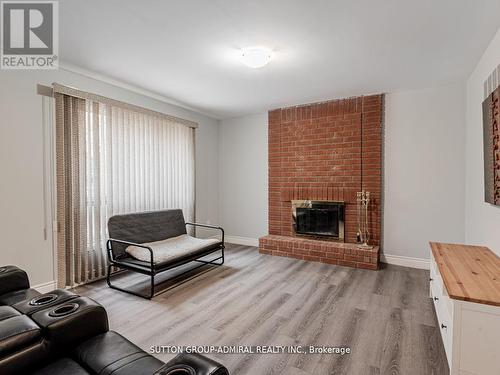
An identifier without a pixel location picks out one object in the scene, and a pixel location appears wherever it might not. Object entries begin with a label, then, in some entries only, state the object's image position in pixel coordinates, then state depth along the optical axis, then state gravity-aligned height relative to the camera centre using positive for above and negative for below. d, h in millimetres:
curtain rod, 2775 +1089
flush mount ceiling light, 2531 +1284
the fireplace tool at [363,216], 3945 -475
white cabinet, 1412 -861
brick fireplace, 3922 +283
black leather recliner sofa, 1023 -682
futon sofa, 2959 -768
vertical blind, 2918 +231
